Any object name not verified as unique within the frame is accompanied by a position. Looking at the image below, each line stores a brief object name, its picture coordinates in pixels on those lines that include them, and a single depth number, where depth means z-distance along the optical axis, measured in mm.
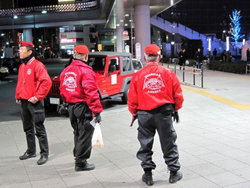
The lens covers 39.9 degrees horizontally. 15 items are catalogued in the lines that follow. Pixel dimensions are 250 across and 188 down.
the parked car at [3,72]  24095
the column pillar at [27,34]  66562
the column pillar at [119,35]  46906
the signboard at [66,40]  97300
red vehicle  10938
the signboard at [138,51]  23422
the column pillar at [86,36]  98681
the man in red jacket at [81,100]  5184
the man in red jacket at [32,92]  5844
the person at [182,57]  26750
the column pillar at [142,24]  26625
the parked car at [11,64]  33847
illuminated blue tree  65281
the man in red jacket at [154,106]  4543
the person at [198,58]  25231
